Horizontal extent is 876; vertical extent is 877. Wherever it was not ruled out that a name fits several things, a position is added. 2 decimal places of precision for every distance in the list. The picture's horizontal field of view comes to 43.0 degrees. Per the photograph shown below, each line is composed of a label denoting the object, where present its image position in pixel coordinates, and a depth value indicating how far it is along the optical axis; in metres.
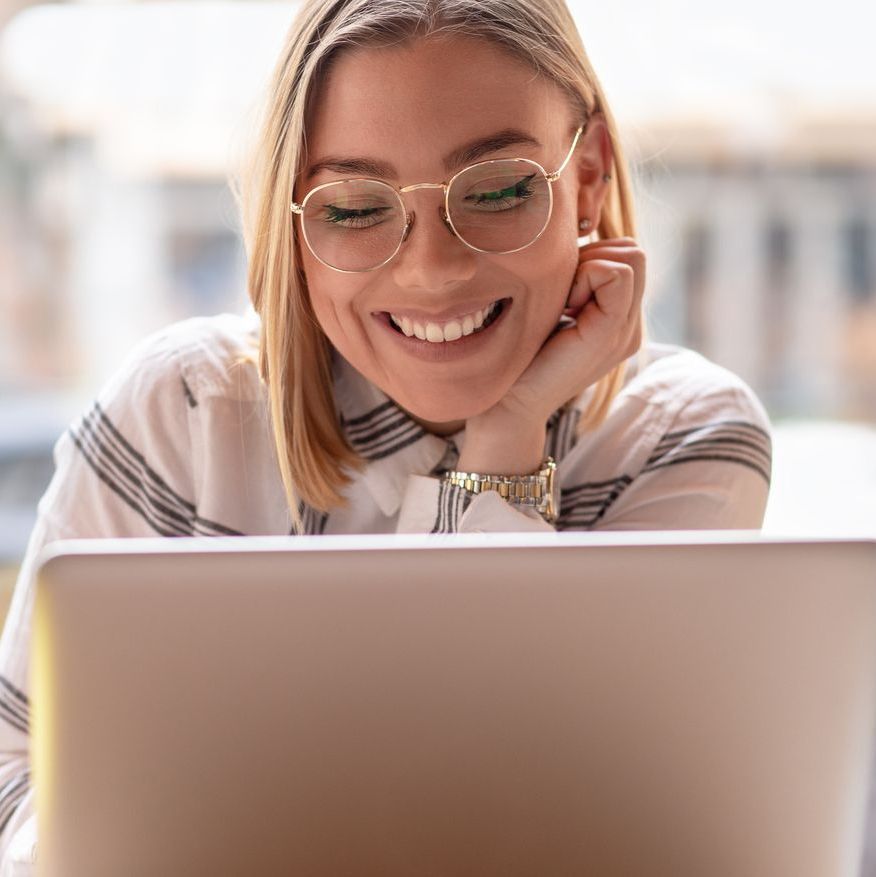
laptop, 0.64
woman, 1.13
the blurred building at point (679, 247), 7.82
